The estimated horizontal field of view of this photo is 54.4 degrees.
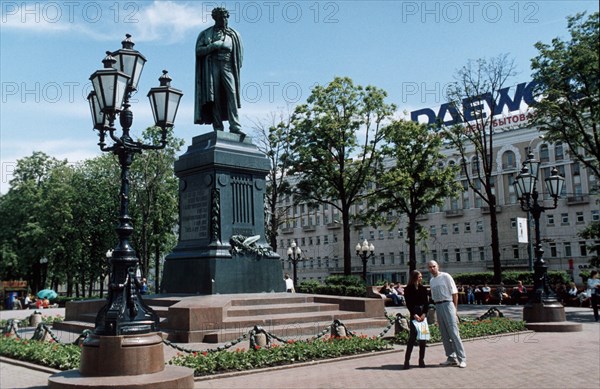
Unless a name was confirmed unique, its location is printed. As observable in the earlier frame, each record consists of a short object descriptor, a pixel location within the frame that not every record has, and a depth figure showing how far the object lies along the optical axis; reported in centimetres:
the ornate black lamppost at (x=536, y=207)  1744
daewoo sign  6222
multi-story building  6481
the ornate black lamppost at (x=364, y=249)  3988
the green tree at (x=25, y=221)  4906
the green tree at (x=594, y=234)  2682
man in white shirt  1023
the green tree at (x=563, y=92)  2562
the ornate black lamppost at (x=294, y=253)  4100
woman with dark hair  1011
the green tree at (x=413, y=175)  4034
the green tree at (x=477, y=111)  3512
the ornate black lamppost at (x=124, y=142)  811
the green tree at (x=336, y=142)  3894
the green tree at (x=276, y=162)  4056
